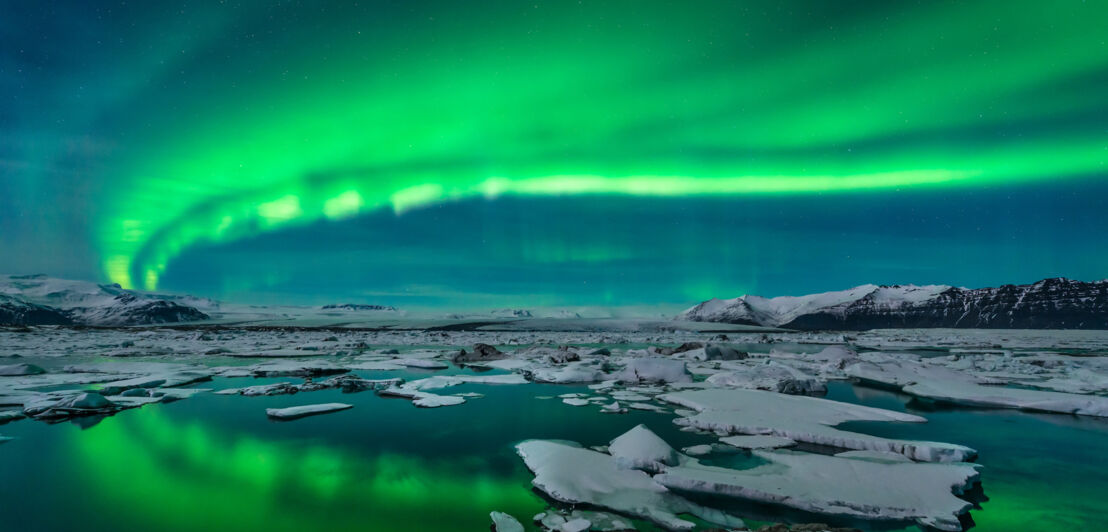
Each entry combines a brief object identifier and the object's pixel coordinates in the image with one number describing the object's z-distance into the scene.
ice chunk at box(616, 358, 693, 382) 14.27
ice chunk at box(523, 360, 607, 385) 14.64
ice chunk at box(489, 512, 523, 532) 4.31
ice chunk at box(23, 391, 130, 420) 8.97
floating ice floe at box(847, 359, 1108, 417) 9.99
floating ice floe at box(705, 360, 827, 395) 12.13
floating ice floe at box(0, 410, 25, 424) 8.64
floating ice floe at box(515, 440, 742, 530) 4.58
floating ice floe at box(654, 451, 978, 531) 4.54
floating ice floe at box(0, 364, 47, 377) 13.90
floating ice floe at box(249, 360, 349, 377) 15.29
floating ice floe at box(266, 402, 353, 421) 9.22
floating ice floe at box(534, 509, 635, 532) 4.27
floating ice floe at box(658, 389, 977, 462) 6.35
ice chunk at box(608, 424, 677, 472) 5.79
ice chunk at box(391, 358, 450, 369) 18.24
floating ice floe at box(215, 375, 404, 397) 11.99
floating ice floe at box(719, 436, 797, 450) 6.96
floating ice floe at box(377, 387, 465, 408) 10.63
